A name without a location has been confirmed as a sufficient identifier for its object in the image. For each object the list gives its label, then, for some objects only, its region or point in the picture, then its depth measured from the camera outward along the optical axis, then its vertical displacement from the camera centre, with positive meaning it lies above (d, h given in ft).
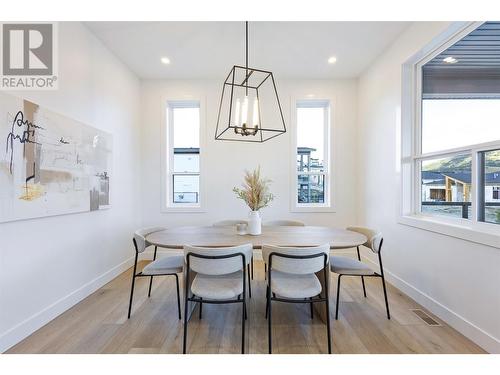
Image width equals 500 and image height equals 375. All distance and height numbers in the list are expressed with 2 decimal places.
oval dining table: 6.45 -1.51
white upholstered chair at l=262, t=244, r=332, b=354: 5.54 -1.87
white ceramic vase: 7.69 -1.18
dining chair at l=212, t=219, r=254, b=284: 9.71 -1.50
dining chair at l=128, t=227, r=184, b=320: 7.10 -2.45
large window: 6.48 +1.79
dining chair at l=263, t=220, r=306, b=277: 10.08 -1.53
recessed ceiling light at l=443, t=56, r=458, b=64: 7.79 +4.29
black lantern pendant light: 12.80 +4.42
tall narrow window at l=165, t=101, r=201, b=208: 13.35 +1.82
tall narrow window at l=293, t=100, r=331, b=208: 13.32 +1.94
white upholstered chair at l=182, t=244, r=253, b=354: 5.53 -1.89
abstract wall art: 6.06 +0.72
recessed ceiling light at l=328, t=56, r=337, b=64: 10.89 +5.98
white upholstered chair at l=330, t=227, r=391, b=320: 7.08 -2.42
